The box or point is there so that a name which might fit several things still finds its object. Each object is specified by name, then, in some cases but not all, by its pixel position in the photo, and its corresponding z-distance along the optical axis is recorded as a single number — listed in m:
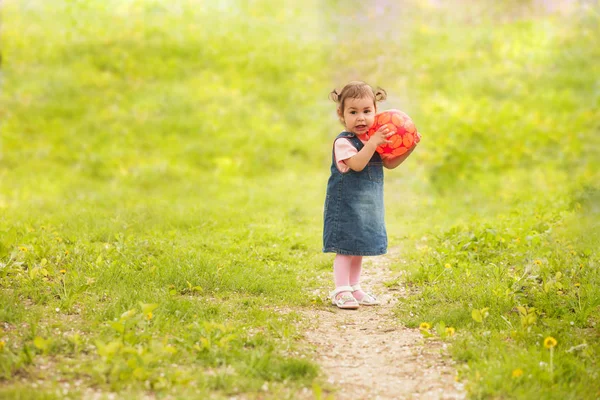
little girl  9.95
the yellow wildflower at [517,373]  6.61
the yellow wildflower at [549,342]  6.96
